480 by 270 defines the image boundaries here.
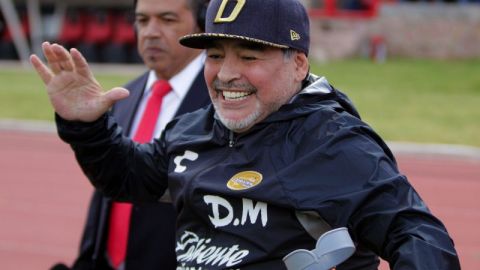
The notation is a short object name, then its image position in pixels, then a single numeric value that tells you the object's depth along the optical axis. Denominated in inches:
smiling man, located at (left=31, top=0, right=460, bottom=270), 184.1
